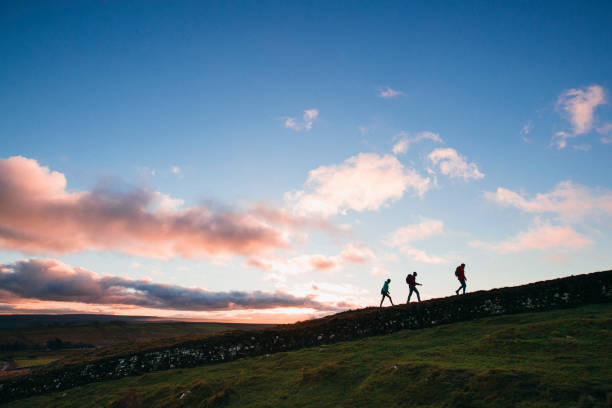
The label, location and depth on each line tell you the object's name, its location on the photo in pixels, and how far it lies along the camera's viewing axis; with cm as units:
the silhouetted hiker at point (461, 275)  2148
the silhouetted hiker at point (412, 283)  2324
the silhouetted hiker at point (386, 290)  2361
